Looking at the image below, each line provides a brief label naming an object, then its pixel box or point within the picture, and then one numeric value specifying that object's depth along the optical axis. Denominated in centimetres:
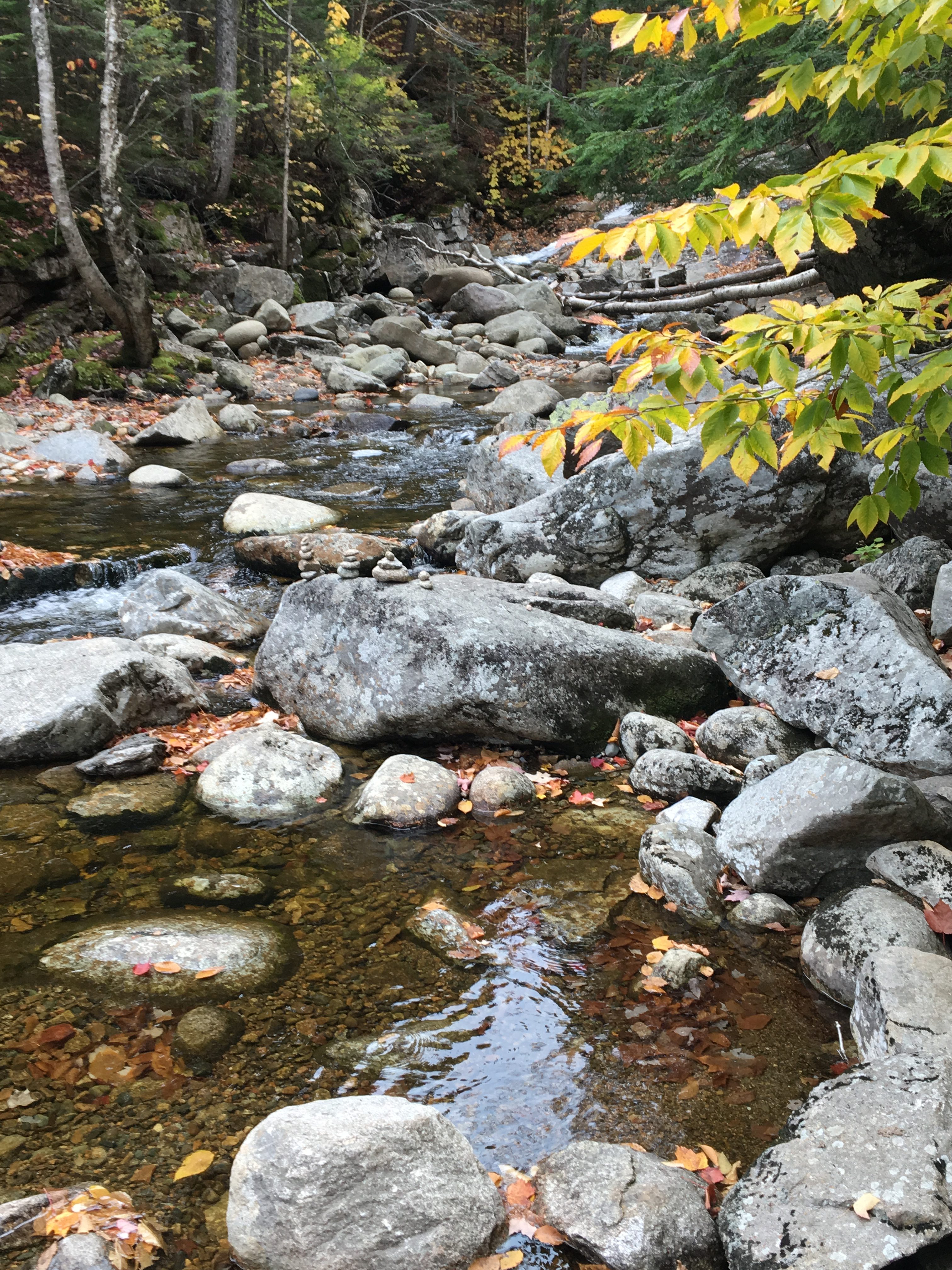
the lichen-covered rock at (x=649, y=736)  495
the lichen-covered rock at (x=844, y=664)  427
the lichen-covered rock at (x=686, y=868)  376
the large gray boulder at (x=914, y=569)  591
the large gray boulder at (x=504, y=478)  900
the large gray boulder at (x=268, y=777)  464
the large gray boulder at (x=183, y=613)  704
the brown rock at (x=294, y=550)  787
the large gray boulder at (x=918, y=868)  338
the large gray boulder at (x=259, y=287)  2075
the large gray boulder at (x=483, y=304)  2341
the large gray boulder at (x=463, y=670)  510
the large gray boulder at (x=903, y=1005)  263
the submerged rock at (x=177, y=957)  332
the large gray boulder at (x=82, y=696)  508
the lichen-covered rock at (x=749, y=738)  477
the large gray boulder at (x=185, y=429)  1311
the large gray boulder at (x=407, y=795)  450
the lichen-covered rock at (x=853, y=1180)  208
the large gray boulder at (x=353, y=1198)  224
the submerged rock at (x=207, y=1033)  305
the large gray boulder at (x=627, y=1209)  227
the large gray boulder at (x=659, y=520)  707
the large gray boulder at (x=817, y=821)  355
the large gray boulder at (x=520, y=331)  2177
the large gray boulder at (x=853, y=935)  318
